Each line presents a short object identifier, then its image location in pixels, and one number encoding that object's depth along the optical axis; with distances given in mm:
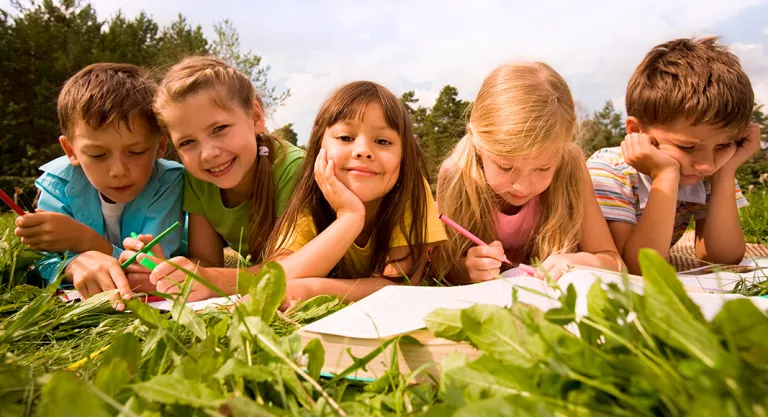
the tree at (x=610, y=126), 20875
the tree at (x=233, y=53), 12211
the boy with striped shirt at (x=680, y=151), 1561
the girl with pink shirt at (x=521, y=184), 1383
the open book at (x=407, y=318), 553
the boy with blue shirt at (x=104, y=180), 1344
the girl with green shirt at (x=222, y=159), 1446
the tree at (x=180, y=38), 14577
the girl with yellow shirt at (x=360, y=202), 1306
